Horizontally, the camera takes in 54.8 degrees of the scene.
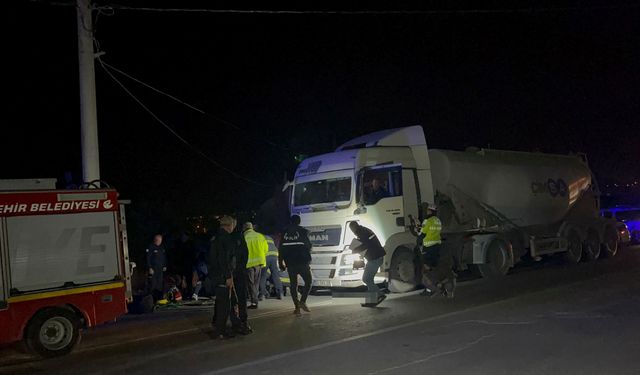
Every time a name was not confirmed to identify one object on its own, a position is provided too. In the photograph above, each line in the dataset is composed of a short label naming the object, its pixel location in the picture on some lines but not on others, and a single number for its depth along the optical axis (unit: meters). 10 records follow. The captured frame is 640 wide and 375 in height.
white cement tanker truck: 12.99
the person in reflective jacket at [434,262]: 12.37
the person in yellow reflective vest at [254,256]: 11.82
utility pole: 11.56
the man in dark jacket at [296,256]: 11.19
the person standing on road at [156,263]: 12.80
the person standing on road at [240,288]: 9.39
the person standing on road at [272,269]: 13.70
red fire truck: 8.33
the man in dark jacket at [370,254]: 11.56
